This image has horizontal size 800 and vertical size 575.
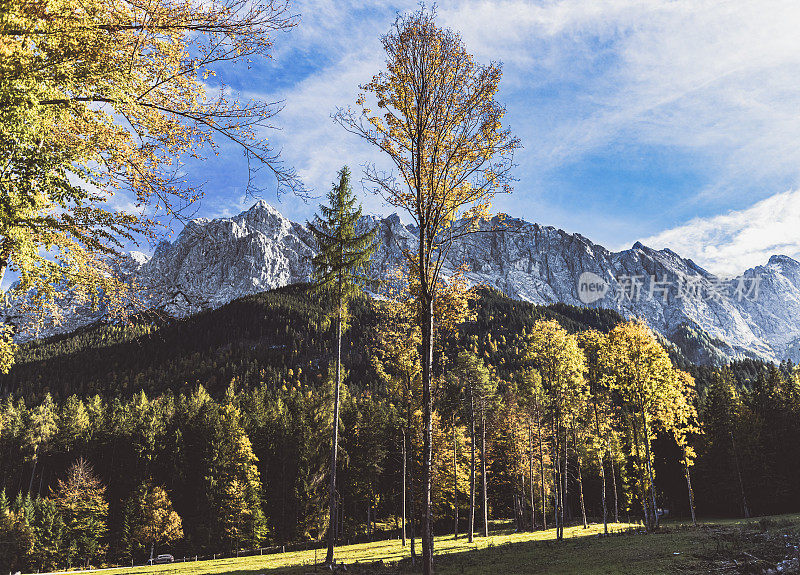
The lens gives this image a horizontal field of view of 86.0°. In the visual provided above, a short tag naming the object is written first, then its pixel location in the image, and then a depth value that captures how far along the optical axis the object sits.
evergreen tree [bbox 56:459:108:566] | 41.53
